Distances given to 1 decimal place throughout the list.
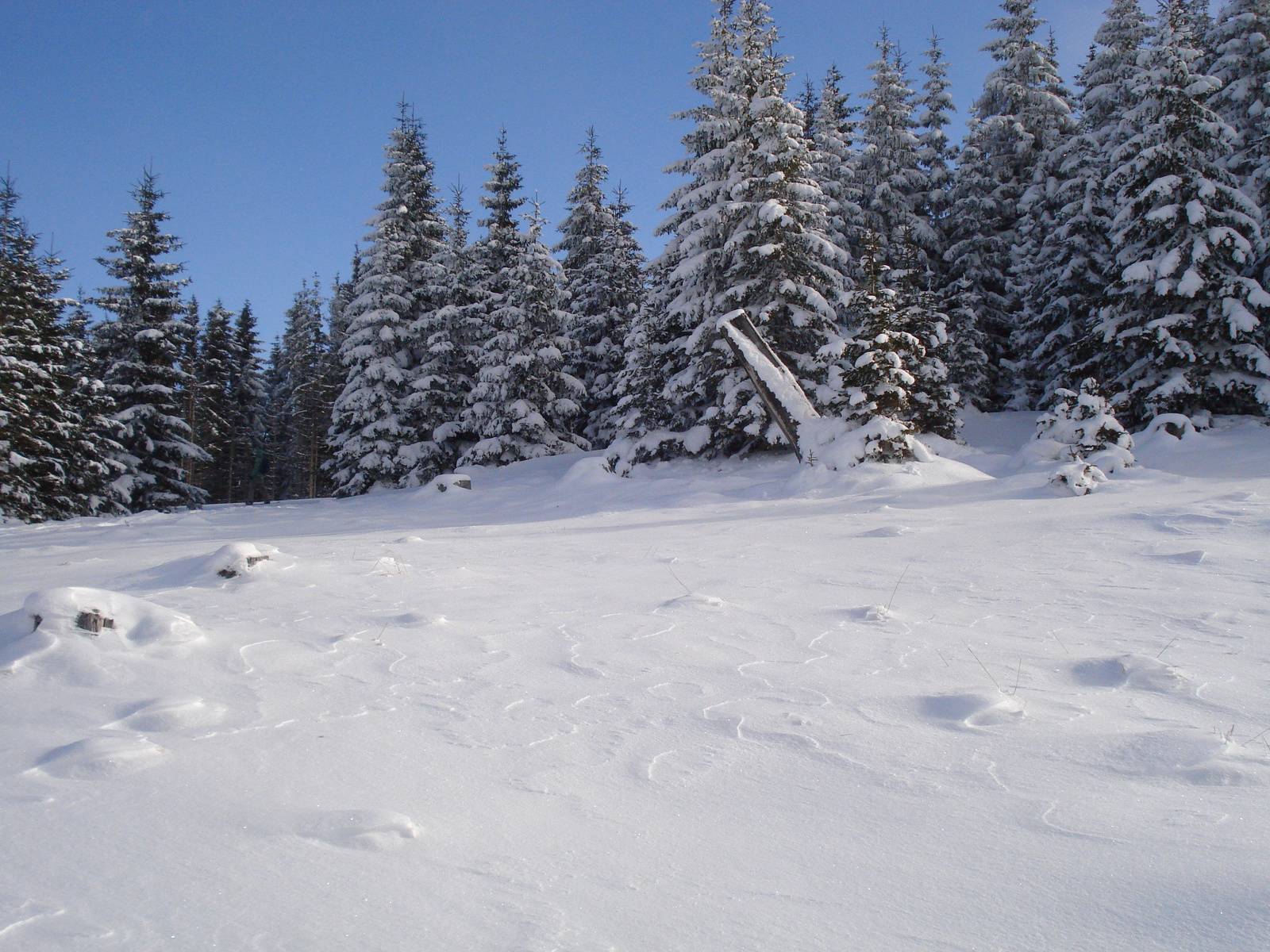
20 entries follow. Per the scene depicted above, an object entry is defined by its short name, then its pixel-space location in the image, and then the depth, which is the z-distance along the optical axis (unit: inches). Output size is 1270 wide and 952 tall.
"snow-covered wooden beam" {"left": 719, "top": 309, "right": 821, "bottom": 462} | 470.0
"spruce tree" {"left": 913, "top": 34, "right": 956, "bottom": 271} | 944.9
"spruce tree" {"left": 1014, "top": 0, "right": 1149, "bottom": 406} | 743.7
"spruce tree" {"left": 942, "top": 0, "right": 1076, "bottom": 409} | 900.0
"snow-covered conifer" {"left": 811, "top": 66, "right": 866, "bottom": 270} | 759.7
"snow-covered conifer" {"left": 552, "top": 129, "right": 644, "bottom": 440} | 911.7
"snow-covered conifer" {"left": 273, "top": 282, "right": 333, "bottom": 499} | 1407.5
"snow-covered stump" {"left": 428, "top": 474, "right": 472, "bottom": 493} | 572.7
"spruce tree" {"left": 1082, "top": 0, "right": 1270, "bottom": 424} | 533.0
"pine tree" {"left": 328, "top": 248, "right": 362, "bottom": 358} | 1379.1
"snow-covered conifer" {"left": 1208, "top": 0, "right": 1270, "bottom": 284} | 633.6
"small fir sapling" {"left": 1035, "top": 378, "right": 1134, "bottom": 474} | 370.0
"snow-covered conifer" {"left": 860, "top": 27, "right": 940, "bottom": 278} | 898.1
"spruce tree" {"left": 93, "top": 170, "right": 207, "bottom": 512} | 865.5
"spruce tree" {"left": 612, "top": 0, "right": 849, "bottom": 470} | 553.3
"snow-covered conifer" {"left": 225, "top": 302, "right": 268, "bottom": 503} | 1567.4
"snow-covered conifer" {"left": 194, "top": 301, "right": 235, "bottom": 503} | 1316.7
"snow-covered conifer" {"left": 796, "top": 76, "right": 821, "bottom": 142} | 1075.9
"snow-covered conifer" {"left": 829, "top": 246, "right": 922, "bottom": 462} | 406.6
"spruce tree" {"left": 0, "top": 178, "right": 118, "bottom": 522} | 697.6
